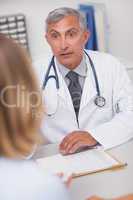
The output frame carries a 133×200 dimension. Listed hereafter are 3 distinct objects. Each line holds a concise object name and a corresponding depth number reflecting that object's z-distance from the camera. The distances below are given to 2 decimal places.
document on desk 1.27
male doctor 1.63
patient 0.75
